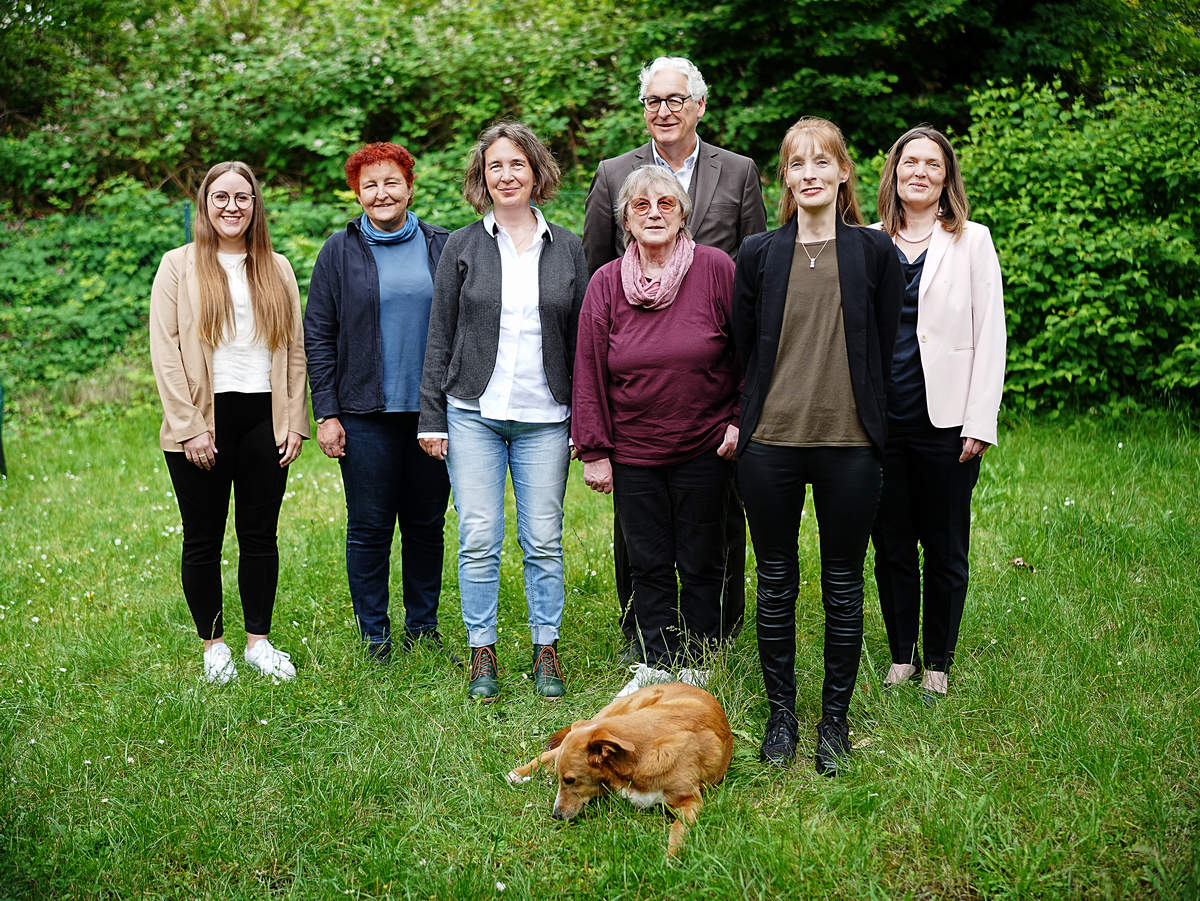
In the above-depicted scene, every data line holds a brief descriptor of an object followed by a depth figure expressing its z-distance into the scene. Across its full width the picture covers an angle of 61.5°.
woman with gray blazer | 3.87
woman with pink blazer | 3.58
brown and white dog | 3.08
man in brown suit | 4.03
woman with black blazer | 3.26
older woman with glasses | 3.62
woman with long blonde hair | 4.04
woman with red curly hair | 4.09
